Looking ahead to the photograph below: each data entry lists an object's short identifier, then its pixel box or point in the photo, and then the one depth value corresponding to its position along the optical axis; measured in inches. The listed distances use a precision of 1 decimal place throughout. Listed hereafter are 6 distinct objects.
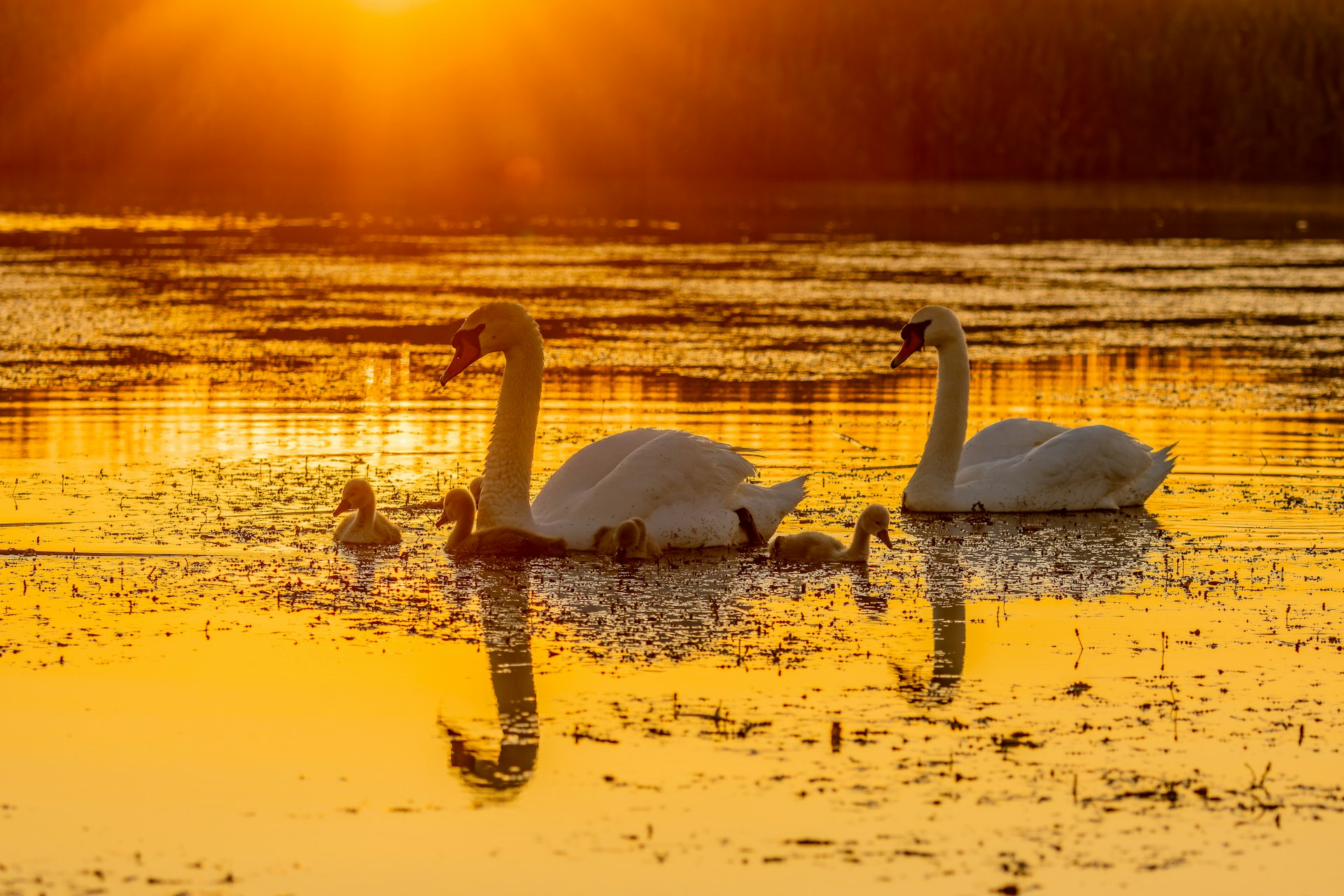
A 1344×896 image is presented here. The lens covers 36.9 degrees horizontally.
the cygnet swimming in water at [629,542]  429.7
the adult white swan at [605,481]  440.8
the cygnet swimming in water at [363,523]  438.9
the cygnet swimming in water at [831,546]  435.5
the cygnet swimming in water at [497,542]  435.8
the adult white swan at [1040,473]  503.5
